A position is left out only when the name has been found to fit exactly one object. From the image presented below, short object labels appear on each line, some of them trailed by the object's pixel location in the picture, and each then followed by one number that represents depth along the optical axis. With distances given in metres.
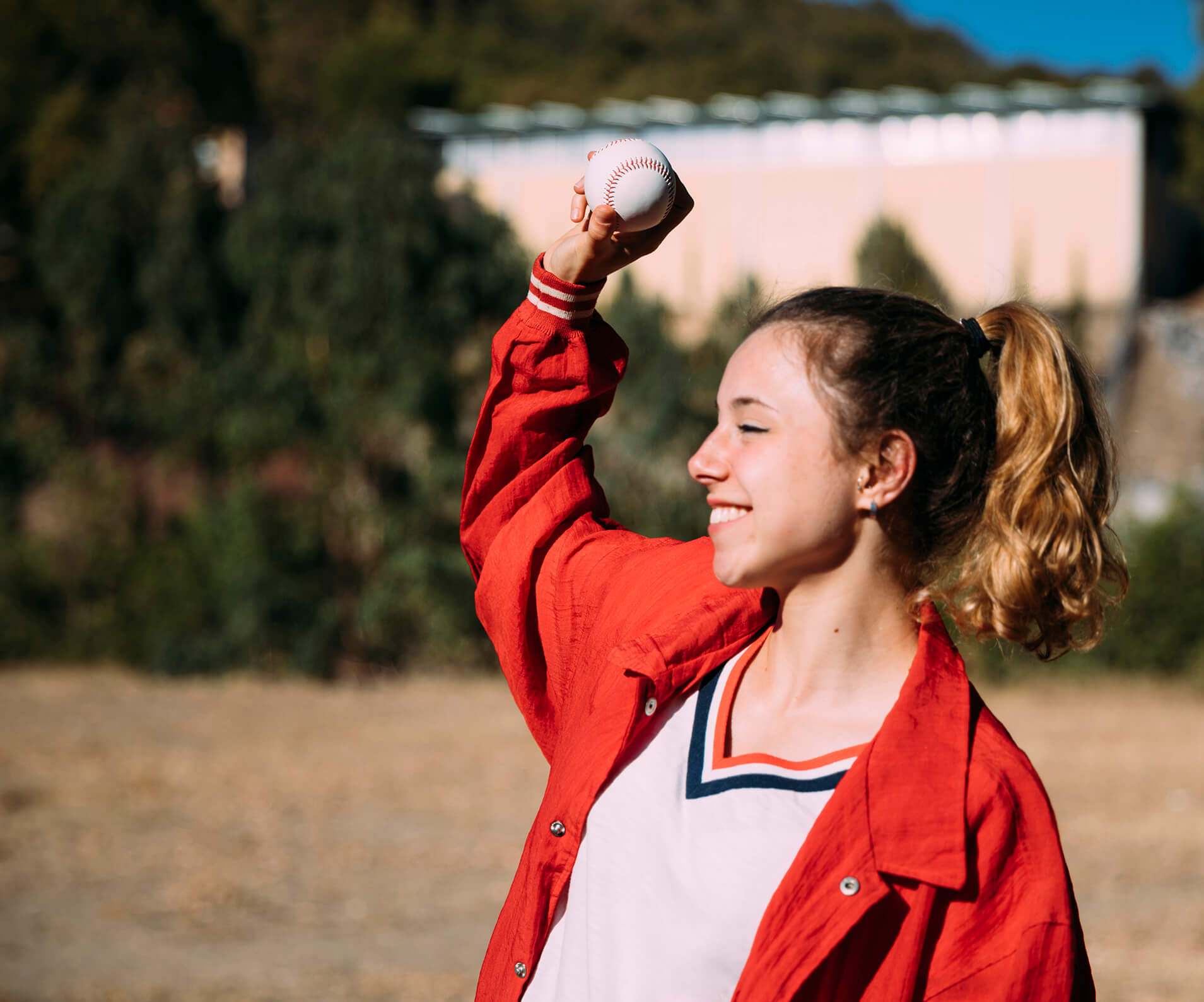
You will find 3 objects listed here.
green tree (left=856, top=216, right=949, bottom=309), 17.72
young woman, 1.35
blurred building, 21.11
